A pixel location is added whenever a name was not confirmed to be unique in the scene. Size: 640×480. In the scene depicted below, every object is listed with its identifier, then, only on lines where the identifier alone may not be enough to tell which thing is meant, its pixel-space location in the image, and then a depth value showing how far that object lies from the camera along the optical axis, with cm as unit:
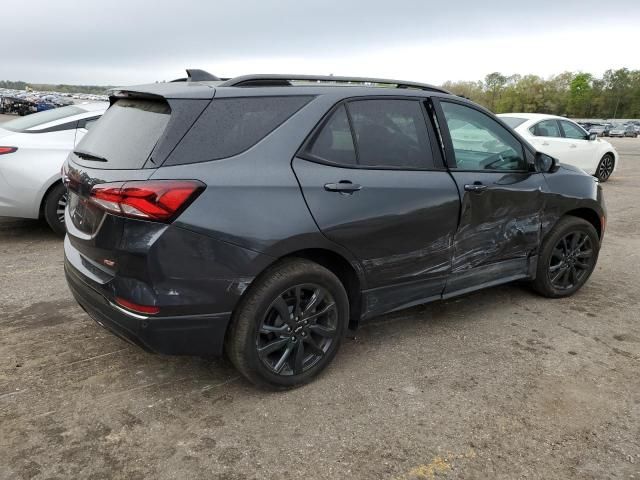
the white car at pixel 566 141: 1084
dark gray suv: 264
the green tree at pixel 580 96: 11269
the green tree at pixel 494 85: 12800
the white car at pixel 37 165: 573
